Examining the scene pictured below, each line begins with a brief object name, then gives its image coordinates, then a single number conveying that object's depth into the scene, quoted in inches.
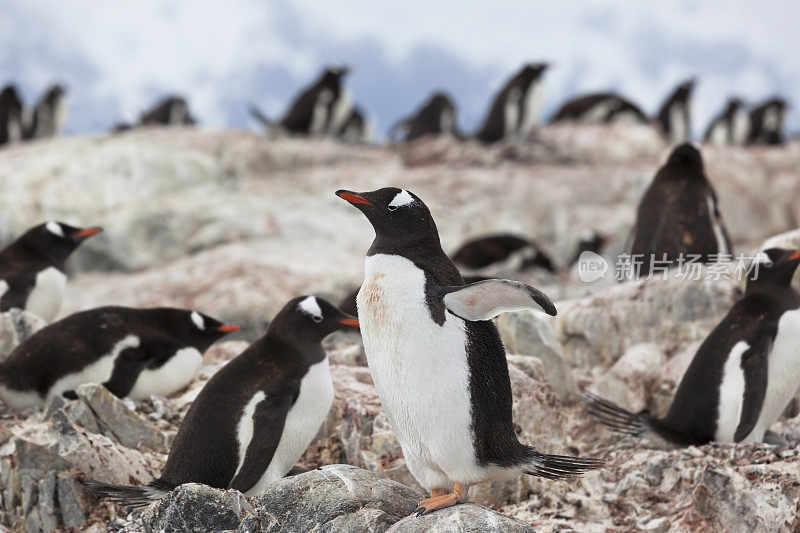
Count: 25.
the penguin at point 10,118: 1258.0
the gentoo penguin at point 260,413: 294.8
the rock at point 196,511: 247.1
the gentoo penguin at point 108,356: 373.1
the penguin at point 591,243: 907.4
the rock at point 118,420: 343.6
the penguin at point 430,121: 1465.3
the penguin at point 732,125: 1454.2
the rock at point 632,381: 415.5
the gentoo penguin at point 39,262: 499.8
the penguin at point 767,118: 1493.6
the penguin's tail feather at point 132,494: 289.0
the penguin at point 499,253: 800.3
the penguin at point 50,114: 1382.9
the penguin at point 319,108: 1194.6
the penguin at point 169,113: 1539.6
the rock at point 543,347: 416.5
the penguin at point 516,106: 1141.1
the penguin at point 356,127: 1409.9
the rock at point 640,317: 483.5
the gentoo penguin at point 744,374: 336.2
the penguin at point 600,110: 1294.3
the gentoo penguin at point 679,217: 536.7
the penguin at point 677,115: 1326.3
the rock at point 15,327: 430.9
